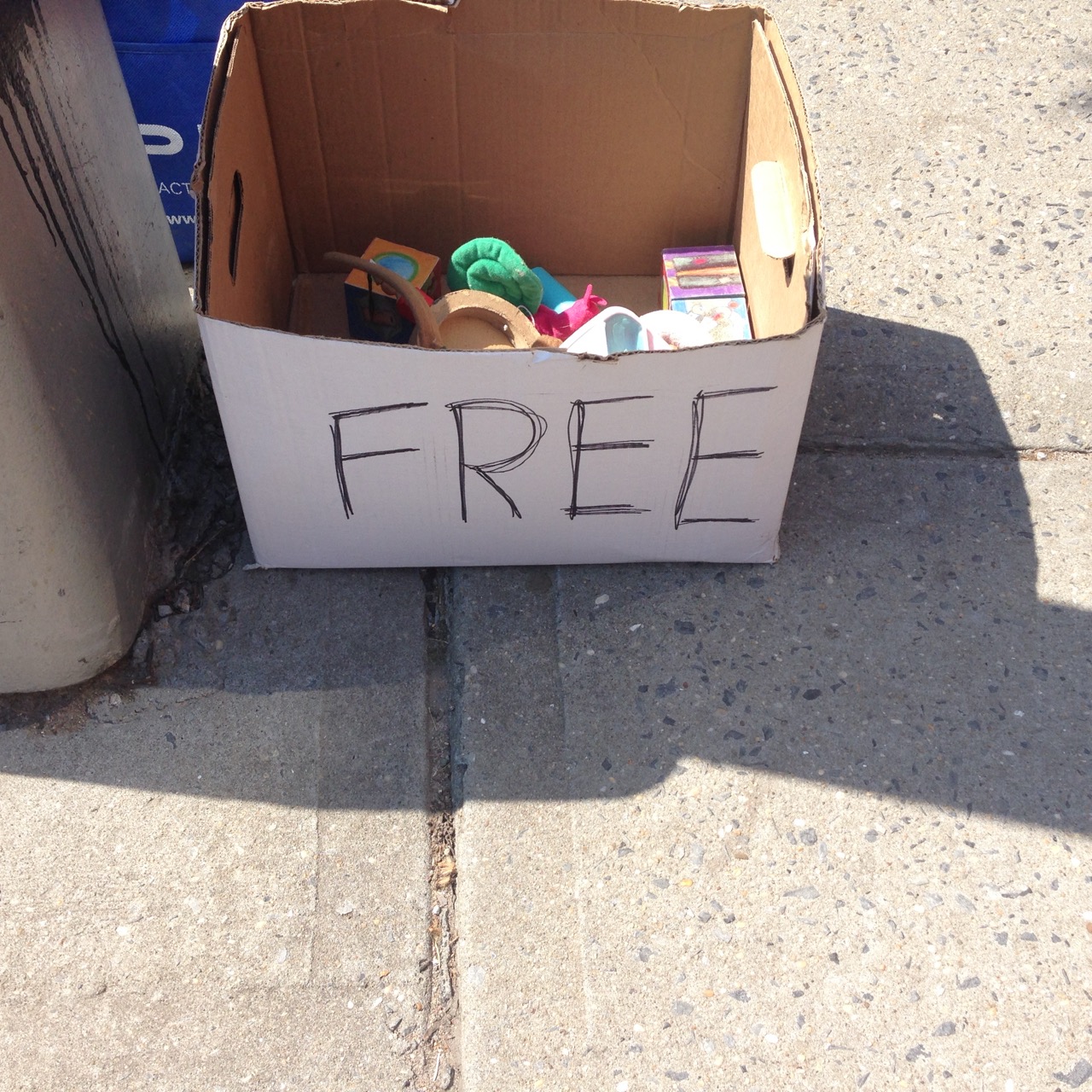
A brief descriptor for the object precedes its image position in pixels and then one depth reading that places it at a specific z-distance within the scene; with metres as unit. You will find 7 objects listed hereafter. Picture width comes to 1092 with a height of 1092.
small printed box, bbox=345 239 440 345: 1.76
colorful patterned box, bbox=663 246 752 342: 1.79
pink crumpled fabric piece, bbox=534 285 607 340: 1.85
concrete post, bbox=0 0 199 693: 1.23
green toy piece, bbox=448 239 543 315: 1.77
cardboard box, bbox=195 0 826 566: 1.32
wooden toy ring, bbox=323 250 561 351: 1.64
